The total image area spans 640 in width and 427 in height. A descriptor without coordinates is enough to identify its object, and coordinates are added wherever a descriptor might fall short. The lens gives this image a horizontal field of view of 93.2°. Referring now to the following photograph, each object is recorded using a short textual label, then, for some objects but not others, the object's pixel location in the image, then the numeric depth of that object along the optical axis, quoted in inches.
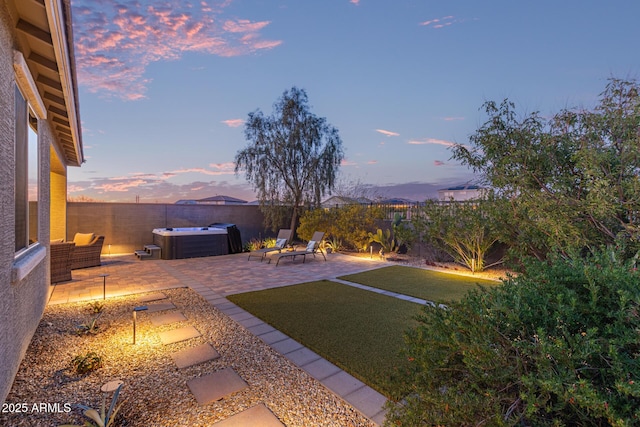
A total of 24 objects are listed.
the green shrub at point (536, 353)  45.8
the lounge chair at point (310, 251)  377.1
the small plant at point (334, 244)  501.2
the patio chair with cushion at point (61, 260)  259.9
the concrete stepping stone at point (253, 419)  89.6
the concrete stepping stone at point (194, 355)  127.7
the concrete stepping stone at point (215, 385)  103.3
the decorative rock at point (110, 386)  105.5
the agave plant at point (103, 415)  82.9
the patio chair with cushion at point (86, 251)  323.3
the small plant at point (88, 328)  155.0
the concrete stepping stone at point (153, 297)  221.1
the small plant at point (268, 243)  522.8
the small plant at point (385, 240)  460.4
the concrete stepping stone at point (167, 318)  174.9
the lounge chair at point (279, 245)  402.3
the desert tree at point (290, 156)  520.1
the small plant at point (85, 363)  117.9
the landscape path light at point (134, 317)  142.7
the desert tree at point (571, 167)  120.0
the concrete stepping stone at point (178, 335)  150.3
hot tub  410.3
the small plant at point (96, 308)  180.7
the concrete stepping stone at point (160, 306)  196.5
